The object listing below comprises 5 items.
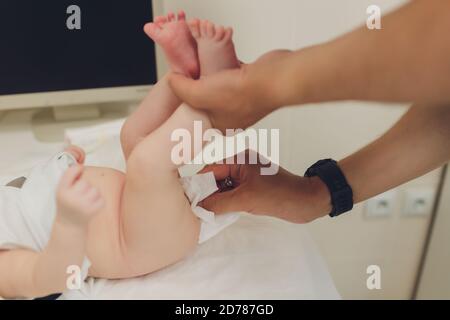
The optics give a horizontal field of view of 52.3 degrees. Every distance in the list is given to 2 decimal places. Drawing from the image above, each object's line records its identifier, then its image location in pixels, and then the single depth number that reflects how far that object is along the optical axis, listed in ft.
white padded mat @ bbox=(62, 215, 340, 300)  1.87
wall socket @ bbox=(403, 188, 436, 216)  2.91
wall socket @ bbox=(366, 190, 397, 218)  2.93
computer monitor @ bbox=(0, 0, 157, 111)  2.70
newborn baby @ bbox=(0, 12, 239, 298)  1.61
